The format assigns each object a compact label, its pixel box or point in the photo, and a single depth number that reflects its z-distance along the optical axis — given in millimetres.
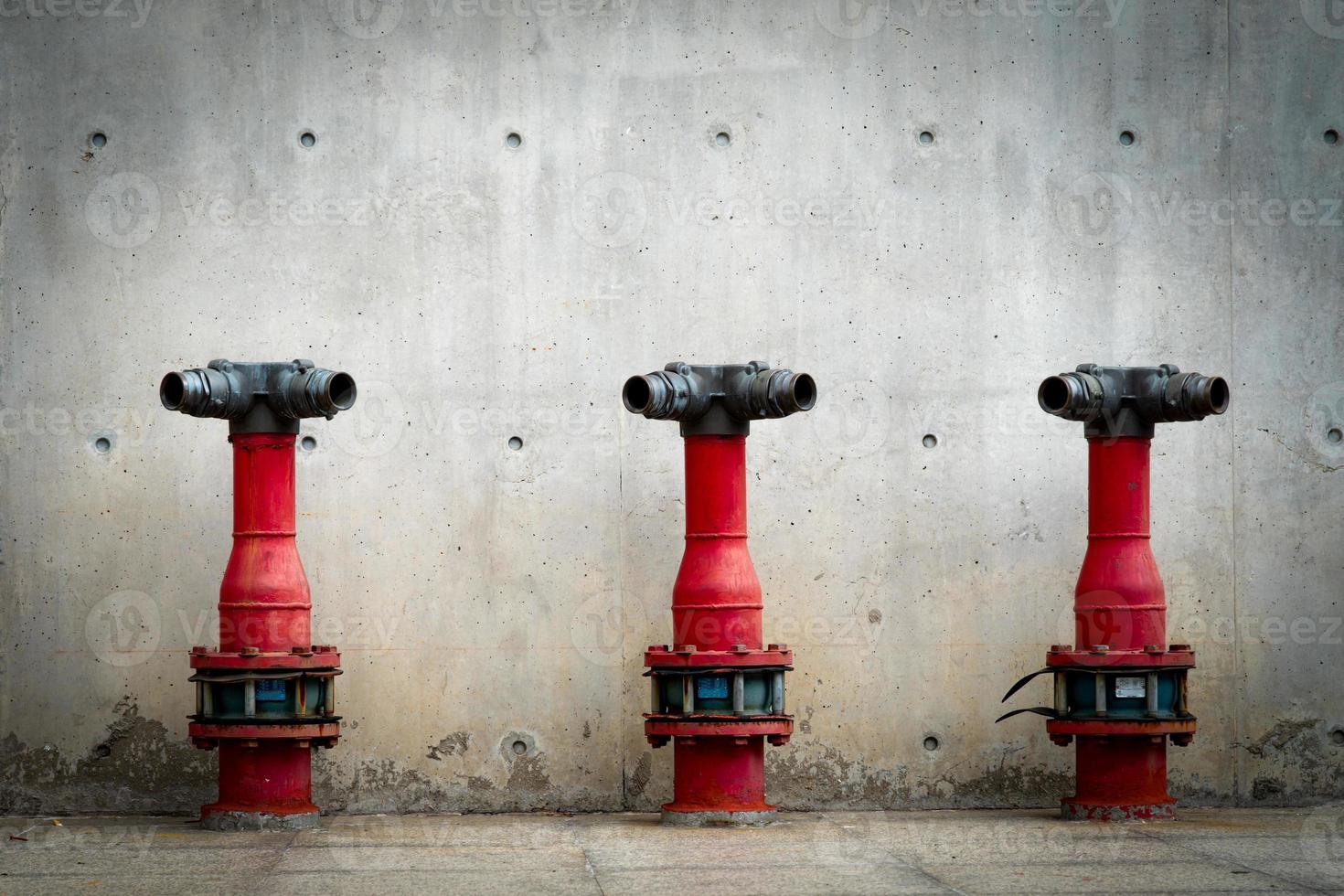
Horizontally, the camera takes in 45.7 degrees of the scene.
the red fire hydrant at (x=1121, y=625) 7664
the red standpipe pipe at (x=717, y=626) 7539
